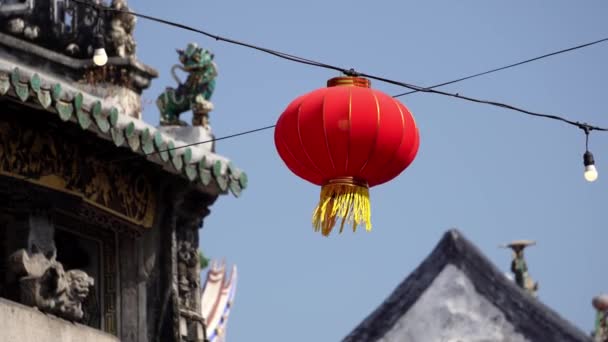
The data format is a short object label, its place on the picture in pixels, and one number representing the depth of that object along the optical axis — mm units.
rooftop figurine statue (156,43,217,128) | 19969
